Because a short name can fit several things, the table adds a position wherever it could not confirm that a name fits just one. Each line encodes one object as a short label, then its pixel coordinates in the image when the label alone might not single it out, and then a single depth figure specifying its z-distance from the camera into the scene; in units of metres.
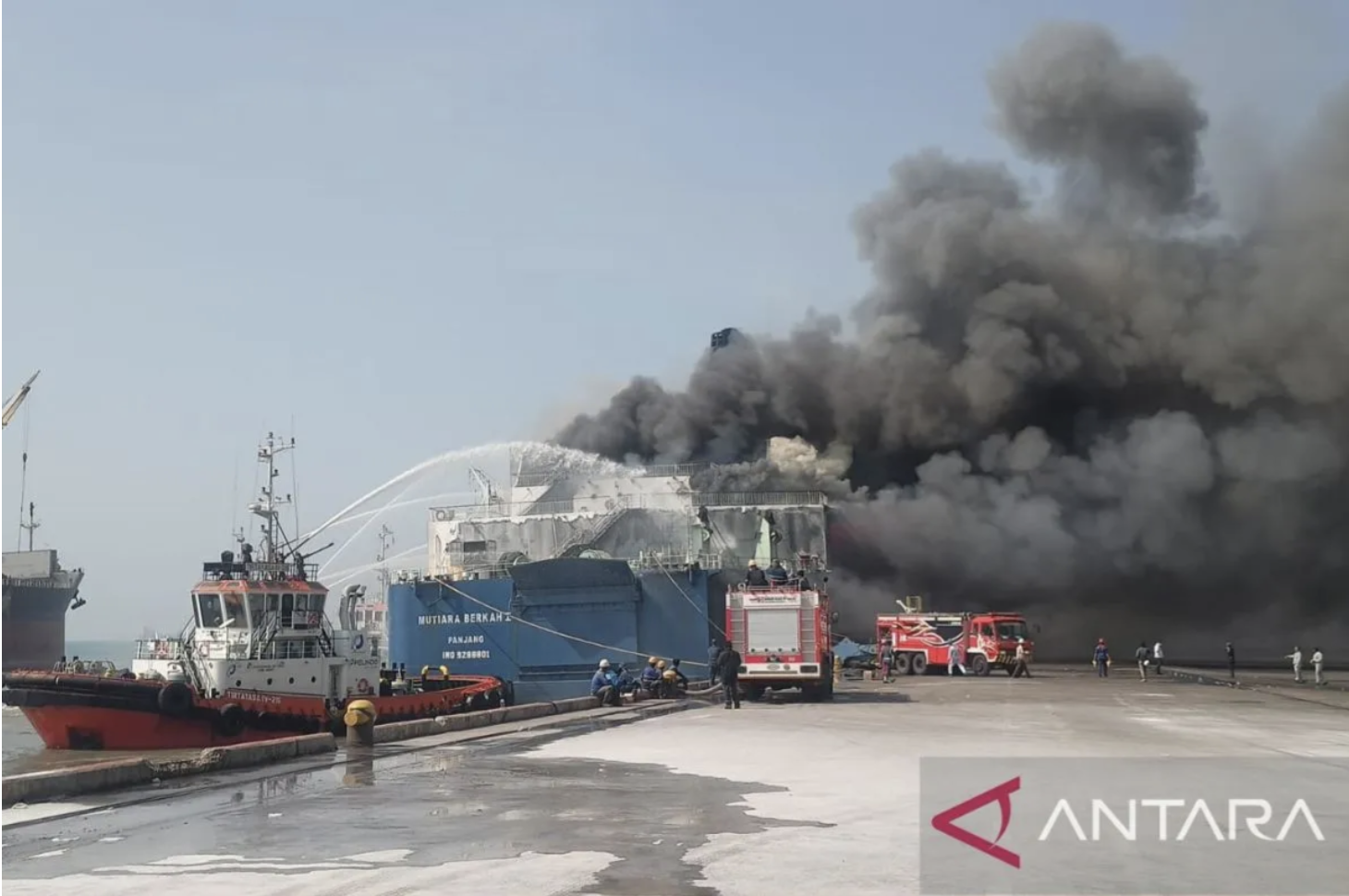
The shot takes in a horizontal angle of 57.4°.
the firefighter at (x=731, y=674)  26.44
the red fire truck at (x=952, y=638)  44.09
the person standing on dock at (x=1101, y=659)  41.62
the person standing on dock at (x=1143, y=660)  40.75
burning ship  40.41
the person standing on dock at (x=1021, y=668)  42.97
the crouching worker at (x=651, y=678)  30.25
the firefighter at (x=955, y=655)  44.94
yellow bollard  18.06
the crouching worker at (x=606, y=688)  27.58
